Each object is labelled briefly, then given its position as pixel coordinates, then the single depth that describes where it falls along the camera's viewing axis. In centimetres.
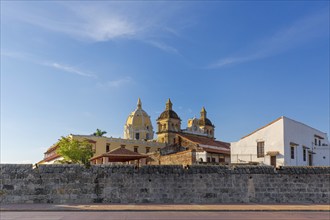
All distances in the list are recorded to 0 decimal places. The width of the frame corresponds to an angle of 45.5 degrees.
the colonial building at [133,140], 6738
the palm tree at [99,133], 7554
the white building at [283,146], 3659
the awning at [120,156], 3634
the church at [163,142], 4747
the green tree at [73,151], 4424
